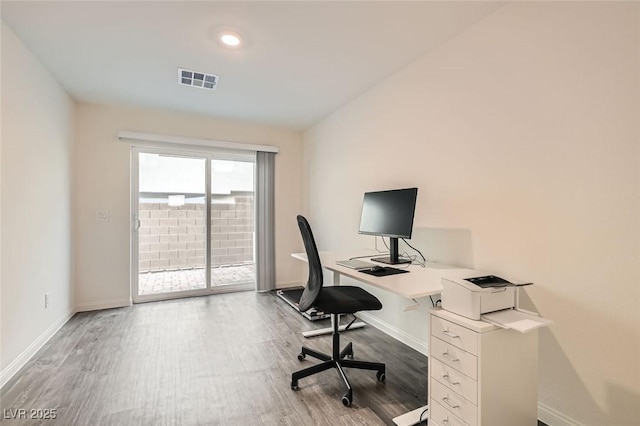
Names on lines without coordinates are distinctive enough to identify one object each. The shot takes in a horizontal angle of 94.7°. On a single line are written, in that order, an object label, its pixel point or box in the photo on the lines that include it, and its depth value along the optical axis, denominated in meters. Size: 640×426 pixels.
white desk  1.49
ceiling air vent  2.67
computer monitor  2.07
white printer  1.34
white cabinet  1.29
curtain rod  3.53
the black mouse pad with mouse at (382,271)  1.84
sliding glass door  3.77
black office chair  1.89
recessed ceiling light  2.08
